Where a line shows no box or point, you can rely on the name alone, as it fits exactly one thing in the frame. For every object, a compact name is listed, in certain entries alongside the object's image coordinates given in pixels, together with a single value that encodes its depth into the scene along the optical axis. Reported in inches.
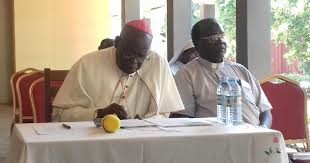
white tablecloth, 77.5
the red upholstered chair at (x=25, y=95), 177.7
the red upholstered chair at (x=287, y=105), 142.8
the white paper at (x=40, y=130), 84.3
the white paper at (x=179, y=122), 94.4
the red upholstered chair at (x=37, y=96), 152.2
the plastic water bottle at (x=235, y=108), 97.7
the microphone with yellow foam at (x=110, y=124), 85.6
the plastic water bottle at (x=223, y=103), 99.5
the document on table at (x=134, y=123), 92.0
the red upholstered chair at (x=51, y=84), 122.9
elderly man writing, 107.8
